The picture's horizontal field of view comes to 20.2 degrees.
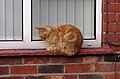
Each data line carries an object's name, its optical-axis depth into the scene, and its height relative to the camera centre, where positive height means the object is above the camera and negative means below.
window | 2.65 +0.18
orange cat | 2.58 +0.02
